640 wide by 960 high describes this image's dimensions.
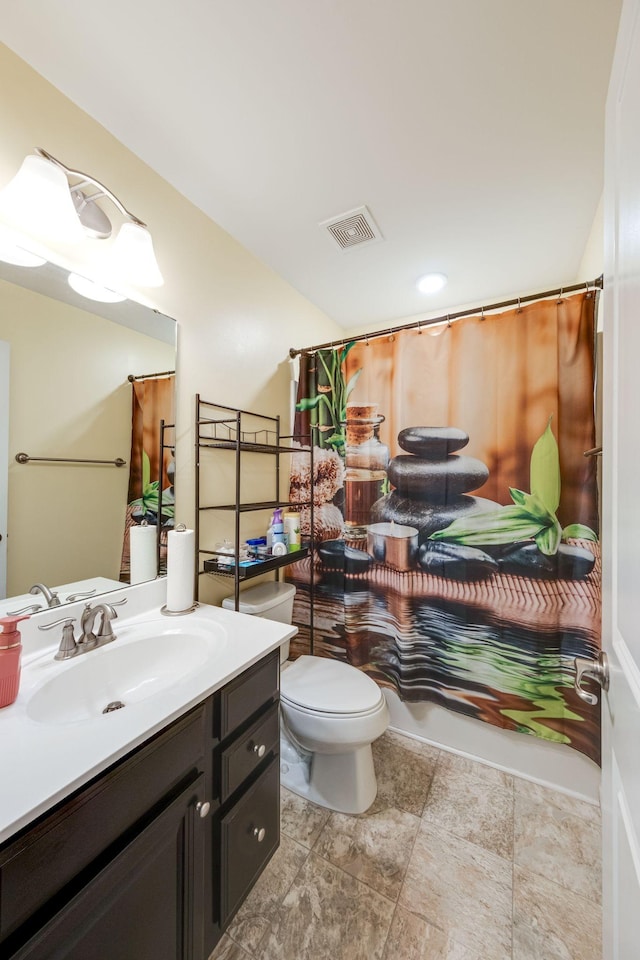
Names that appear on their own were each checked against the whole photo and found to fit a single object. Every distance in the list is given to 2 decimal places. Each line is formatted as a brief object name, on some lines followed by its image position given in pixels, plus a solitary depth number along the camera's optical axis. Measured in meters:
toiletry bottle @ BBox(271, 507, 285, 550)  1.75
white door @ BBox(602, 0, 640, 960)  0.51
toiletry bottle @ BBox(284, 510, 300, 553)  1.78
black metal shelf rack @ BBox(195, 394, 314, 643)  1.42
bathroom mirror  0.94
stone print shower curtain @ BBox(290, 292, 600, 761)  1.43
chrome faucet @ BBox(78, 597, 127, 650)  0.98
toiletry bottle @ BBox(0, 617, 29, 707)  0.73
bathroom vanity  0.54
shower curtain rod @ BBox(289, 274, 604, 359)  1.39
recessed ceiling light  1.91
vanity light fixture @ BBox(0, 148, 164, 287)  0.91
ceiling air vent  1.49
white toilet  1.29
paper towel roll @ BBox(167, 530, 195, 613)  1.23
